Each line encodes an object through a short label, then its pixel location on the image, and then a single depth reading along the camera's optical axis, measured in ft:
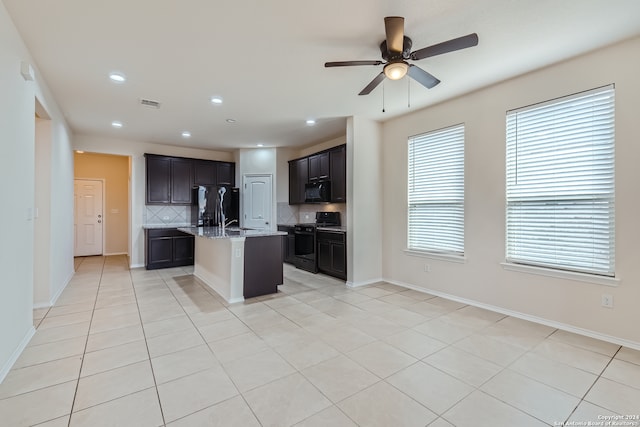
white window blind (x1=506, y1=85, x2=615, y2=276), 9.06
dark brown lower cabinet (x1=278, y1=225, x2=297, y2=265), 20.85
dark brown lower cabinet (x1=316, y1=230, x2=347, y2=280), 16.21
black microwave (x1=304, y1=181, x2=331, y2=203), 18.75
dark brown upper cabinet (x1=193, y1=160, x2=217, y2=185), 21.93
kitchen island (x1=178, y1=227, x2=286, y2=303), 12.82
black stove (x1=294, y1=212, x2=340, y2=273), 18.65
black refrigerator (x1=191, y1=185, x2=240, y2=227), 21.77
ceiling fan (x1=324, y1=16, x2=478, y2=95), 6.95
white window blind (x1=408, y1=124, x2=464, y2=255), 12.94
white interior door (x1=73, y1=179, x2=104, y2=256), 24.77
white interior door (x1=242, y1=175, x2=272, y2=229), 22.70
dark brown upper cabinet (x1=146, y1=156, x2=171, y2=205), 20.21
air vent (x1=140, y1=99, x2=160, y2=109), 13.03
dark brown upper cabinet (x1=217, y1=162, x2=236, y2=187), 22.99
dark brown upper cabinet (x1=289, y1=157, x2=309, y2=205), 21.02
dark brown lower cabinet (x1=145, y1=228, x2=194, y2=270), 19.29
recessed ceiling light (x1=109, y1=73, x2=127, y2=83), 10.47
